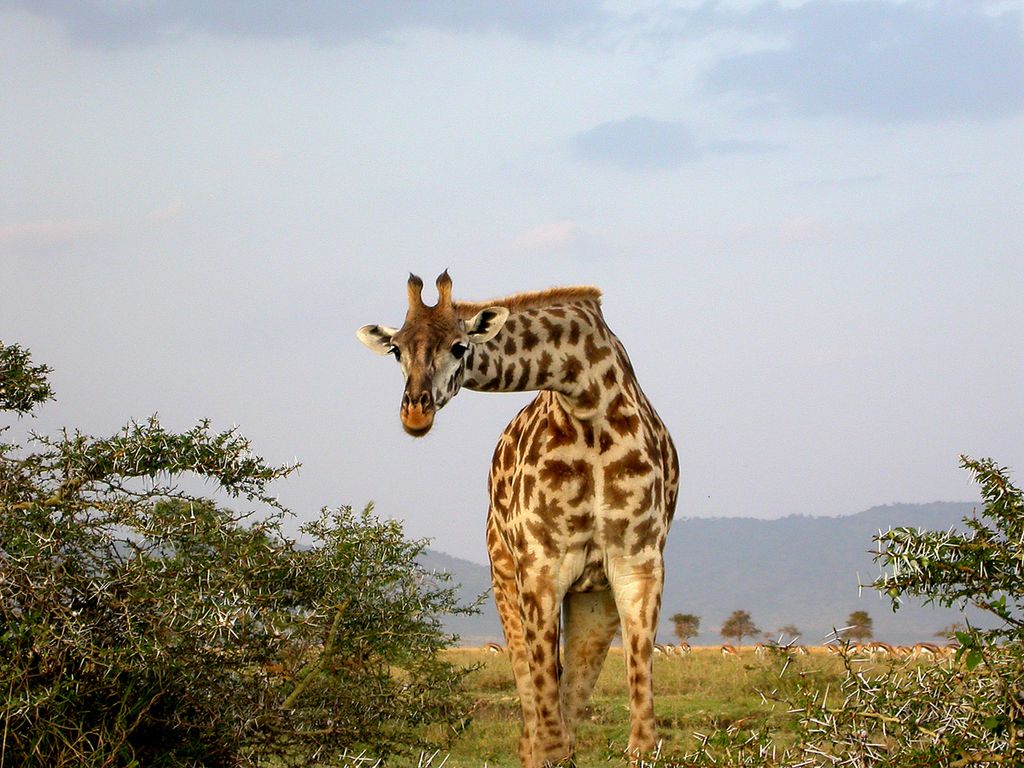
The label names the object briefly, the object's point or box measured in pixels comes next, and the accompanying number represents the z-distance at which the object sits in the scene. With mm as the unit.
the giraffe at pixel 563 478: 16547
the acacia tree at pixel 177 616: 13680
